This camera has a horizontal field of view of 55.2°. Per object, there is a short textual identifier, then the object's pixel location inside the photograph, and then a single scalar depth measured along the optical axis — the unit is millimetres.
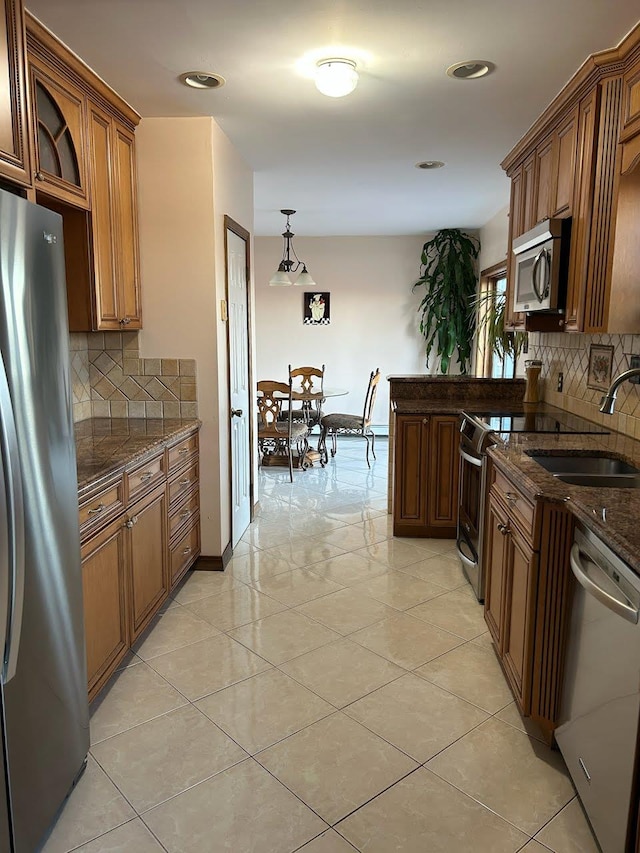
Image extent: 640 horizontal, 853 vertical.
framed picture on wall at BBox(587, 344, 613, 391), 3070
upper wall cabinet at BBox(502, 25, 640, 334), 2404
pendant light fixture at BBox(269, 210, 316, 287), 6297
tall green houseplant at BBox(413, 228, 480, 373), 7148
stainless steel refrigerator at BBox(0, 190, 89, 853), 1416
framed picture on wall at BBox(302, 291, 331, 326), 7836
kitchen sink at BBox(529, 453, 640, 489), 2412
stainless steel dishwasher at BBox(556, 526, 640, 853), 1405
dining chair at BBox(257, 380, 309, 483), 5797
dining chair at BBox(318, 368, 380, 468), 6480
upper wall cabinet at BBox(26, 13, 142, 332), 2381
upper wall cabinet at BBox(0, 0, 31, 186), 1897
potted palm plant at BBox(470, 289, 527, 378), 4730
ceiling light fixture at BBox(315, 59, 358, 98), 2484
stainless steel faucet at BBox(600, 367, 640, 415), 2036
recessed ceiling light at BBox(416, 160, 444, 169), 4126
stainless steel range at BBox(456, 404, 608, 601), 3029
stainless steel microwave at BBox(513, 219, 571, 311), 2887
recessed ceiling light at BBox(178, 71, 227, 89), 2656
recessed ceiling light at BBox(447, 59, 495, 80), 2521
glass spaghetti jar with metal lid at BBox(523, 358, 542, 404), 4137
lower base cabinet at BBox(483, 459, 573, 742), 1949
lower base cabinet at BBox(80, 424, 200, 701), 2121
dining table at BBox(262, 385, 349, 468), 6305
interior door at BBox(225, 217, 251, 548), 3779
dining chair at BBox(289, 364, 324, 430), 6512
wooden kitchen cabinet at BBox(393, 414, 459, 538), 3965
